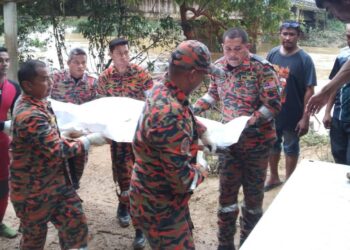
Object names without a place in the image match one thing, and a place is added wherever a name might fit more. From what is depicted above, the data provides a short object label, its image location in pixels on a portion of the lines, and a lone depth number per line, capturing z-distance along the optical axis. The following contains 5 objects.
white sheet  2.77
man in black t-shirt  4.24
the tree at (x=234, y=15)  6.37
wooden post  5.46
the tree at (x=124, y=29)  6.91
